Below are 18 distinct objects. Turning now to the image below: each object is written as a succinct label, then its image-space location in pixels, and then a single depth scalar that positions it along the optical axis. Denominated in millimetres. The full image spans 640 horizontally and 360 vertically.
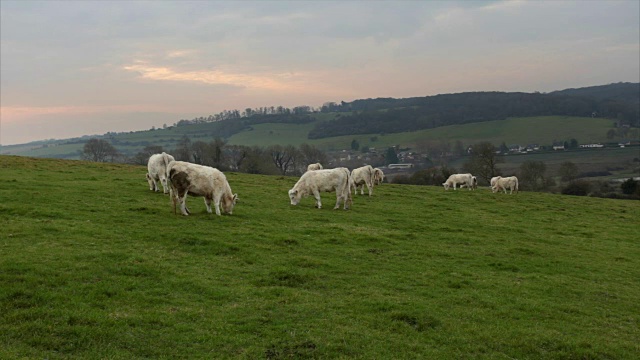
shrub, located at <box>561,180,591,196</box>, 63488
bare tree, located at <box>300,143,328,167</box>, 90062
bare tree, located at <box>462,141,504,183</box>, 63125
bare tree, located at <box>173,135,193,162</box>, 82350
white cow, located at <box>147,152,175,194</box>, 23734
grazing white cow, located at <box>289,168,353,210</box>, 23828
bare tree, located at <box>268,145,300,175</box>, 90875
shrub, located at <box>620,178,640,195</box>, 61278
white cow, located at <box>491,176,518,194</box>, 43281
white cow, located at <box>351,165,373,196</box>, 32562
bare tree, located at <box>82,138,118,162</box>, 83000
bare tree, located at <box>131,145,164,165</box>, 81438
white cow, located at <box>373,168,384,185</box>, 40047
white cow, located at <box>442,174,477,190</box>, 44875
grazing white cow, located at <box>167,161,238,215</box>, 17750
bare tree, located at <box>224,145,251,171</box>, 79250
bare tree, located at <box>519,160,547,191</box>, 69312
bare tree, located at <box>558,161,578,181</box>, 75125
